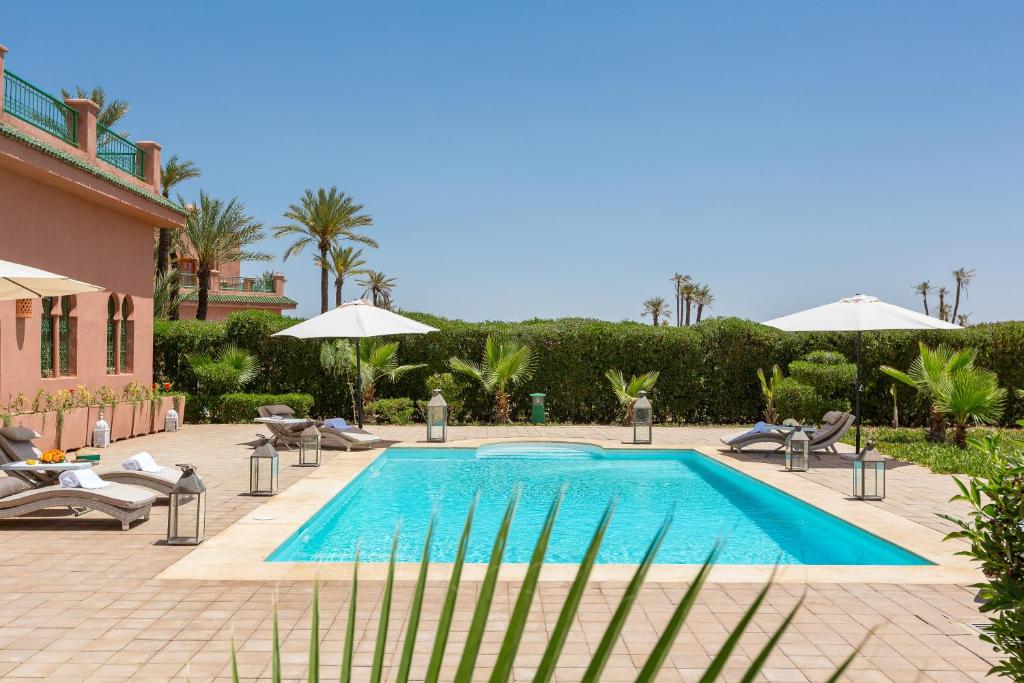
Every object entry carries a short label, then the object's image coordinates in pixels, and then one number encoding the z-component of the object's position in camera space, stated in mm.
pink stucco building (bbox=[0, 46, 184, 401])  13648
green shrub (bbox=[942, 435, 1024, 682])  2893
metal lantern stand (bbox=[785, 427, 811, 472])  12711
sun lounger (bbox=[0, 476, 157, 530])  8141
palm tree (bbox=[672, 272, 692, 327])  81019
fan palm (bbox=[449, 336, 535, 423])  19953
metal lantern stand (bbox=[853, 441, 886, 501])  10047
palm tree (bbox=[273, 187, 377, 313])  35406
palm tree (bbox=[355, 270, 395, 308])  59312
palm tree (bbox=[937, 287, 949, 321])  80988
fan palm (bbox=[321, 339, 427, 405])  20031
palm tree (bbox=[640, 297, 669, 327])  83500
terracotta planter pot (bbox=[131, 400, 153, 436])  16567
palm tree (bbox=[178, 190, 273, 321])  34125
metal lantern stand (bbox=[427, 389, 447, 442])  15961
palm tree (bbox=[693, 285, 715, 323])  82312
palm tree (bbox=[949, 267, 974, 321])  91938
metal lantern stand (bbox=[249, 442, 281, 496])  9805
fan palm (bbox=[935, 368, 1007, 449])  14305
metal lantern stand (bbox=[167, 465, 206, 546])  7477
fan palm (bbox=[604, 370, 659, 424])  20141
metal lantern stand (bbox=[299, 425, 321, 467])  12836
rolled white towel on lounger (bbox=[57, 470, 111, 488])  8281
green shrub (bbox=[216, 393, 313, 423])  19406
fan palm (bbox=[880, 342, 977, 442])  15031
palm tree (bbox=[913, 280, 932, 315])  92625
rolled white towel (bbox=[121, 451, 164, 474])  9461
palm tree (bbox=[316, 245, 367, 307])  38594
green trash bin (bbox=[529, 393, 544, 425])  20562
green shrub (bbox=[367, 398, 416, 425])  19984
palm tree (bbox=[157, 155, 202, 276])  33531
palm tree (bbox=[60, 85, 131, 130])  30156
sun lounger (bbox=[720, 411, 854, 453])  14211
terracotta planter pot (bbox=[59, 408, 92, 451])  14047
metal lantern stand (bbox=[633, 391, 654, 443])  15938
